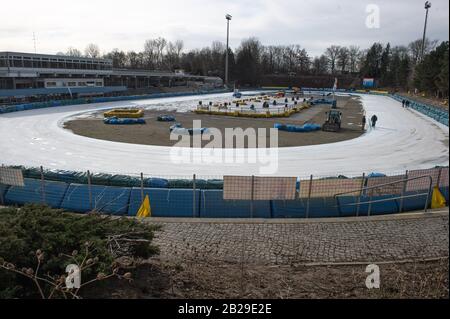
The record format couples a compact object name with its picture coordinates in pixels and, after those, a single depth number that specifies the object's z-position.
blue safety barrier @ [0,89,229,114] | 43.51
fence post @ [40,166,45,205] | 12.35
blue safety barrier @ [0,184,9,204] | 12.93
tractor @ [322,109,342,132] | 31.47
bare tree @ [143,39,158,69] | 146.57
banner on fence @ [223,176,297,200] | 11.46
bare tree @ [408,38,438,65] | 77.89
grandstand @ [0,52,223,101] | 56.34
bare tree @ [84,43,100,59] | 152.76
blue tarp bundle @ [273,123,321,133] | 30.89
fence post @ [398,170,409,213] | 12.32
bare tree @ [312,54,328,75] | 136.25
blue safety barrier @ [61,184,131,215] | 11.99
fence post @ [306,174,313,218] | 11.52
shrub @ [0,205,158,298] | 5.29
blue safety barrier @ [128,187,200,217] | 12.01
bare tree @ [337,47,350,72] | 134.62
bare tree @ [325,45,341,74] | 135.62
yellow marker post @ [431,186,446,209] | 12.76
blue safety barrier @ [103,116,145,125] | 34.69
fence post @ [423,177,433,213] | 11.61
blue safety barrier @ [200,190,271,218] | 11.95
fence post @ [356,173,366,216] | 11.95
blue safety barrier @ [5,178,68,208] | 12.45
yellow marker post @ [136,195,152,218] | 11.84
